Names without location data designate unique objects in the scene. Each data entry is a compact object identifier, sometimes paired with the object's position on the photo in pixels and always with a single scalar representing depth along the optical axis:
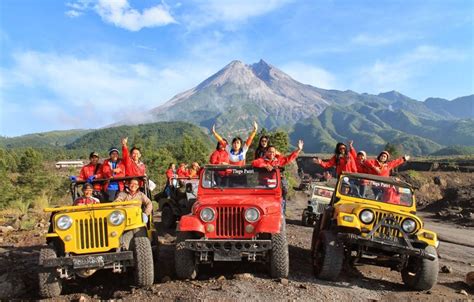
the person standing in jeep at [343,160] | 9.29
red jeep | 6.46
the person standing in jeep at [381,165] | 9.41
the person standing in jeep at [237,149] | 9.03
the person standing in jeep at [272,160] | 7.99
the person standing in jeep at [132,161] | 9.08
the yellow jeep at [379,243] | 6.59
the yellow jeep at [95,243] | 6.20
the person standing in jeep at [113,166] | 8.95
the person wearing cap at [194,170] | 15.08
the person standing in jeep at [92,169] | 8.89
